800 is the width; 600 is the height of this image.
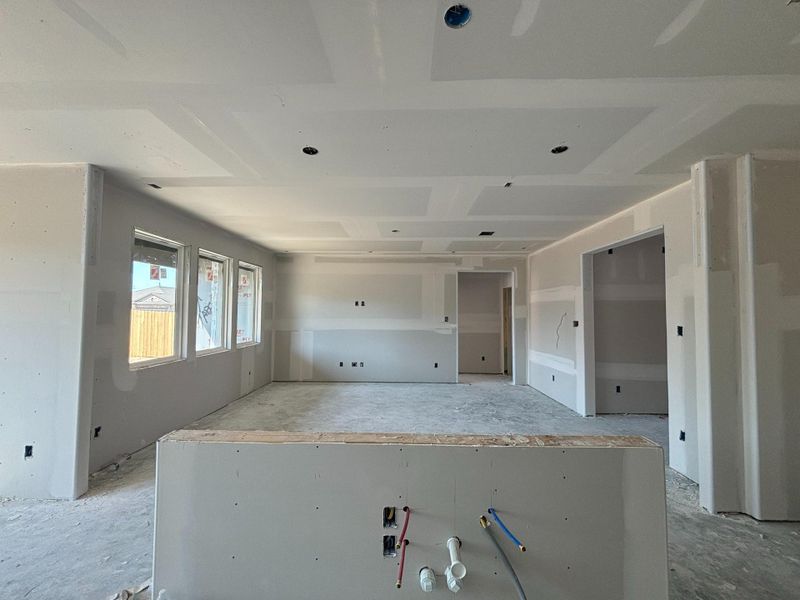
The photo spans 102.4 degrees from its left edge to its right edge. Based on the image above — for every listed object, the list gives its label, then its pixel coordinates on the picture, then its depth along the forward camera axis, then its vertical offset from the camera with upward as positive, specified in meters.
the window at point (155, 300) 3.06 +0.08
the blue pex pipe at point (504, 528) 1.17 -0.80
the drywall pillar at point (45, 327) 2.28 -0.14
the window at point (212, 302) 4.07 +0.08
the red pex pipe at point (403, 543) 1.19 -0.87
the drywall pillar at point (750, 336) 2.10 -0.16
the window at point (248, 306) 5.15 +0.04
